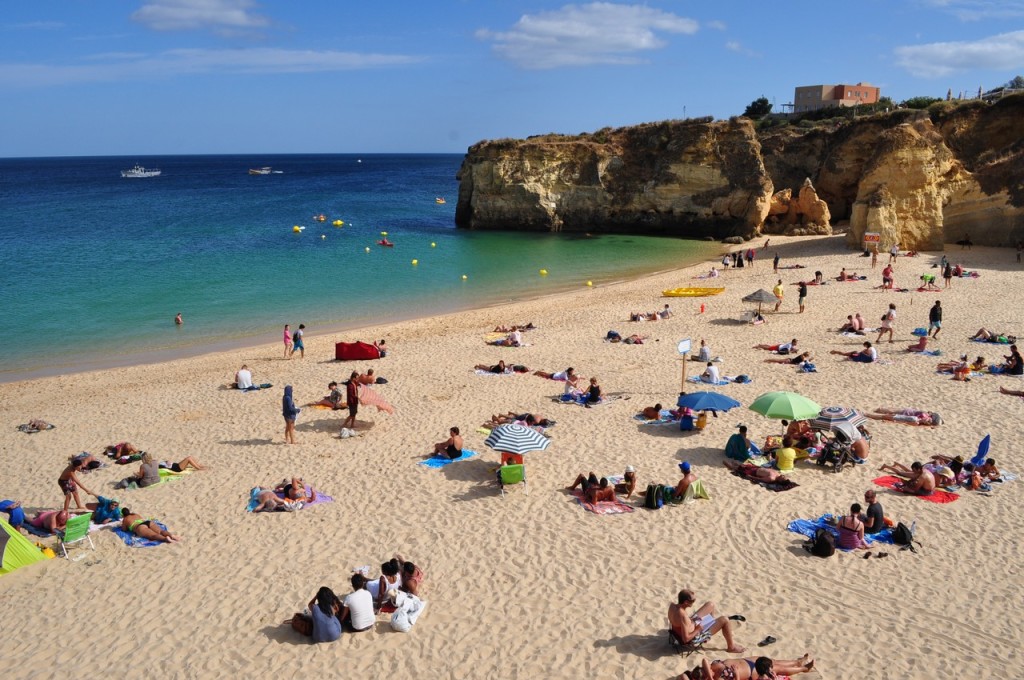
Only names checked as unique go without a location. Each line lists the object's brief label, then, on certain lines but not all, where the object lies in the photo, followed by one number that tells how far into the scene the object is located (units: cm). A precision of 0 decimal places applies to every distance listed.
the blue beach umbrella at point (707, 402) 1302
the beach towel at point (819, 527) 948
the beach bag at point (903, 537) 930
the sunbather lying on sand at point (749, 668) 664
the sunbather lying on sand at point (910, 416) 1327
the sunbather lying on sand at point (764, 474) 1116
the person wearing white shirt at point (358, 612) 787
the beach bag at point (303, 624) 783
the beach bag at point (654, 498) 1046
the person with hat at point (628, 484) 1079
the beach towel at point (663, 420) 1402
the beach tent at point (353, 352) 1986
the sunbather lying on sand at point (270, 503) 1070
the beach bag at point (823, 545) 909
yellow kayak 2717
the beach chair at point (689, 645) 736
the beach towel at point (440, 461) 1231
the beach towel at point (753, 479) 1102
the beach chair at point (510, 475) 1106
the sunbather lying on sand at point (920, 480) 1055
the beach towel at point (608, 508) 1041
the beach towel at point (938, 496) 1045
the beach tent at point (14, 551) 912
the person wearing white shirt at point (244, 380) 1738
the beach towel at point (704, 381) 1645
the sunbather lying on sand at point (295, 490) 1091
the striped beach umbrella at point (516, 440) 1139
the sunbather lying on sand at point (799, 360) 1745
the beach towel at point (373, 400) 1395
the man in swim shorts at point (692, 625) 730
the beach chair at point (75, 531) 969
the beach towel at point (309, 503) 1083
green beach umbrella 1208
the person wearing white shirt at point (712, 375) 1641
